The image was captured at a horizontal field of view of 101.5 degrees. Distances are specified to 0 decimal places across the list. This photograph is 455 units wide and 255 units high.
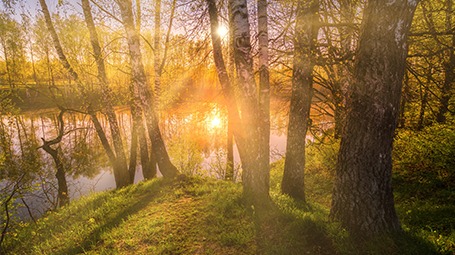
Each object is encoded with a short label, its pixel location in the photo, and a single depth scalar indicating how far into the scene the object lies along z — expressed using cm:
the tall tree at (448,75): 627
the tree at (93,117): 742
